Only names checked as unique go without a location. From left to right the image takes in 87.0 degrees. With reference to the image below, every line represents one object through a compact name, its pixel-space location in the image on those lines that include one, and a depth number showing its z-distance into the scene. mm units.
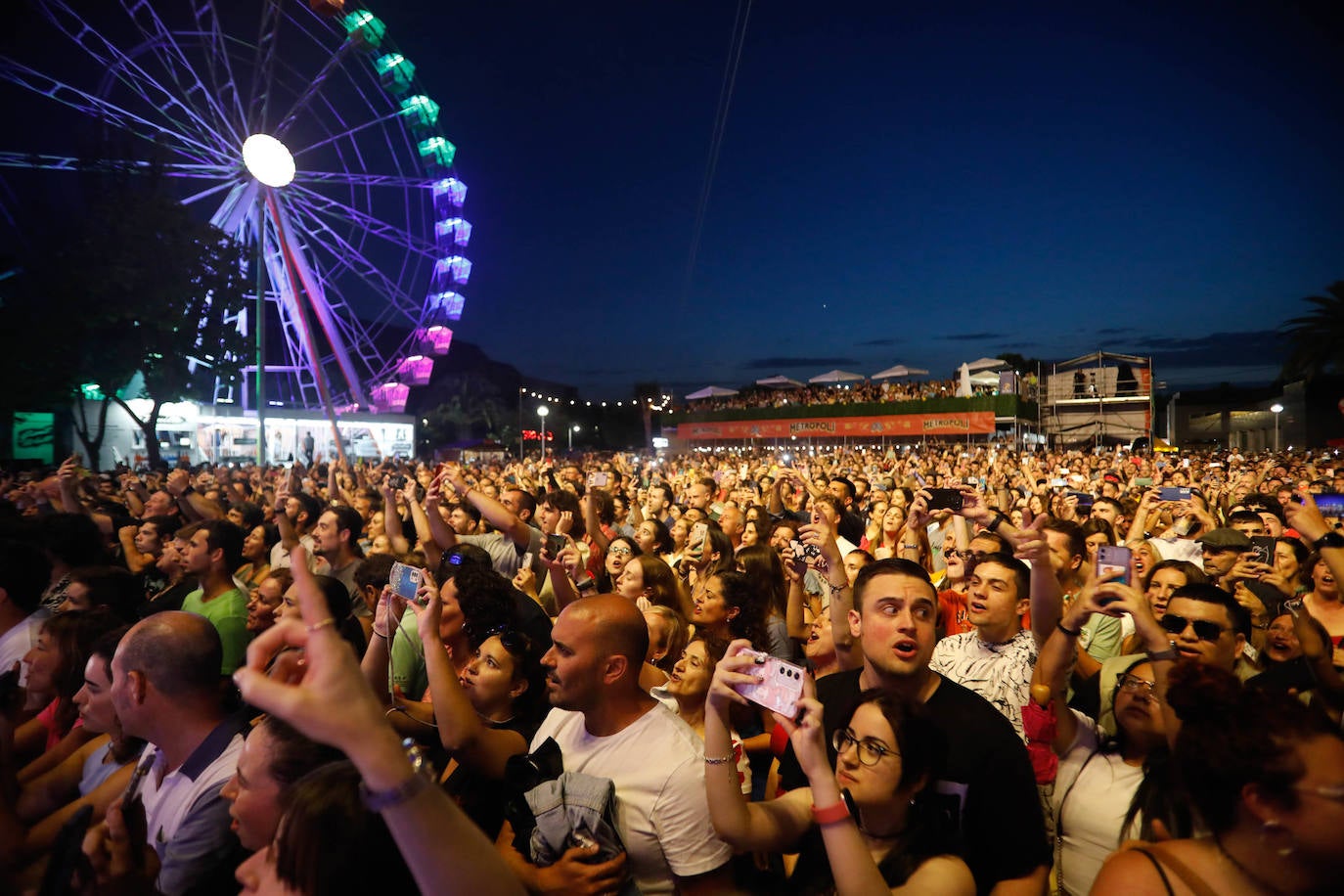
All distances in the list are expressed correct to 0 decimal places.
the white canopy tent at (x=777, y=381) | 46219
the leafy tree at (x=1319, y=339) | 25453
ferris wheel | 18031
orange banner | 32094
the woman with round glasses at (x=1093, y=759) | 2254
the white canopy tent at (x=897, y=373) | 38781
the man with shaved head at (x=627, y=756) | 1975
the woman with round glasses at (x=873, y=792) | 1795
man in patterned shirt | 2955
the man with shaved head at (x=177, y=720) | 2166
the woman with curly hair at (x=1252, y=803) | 1306
